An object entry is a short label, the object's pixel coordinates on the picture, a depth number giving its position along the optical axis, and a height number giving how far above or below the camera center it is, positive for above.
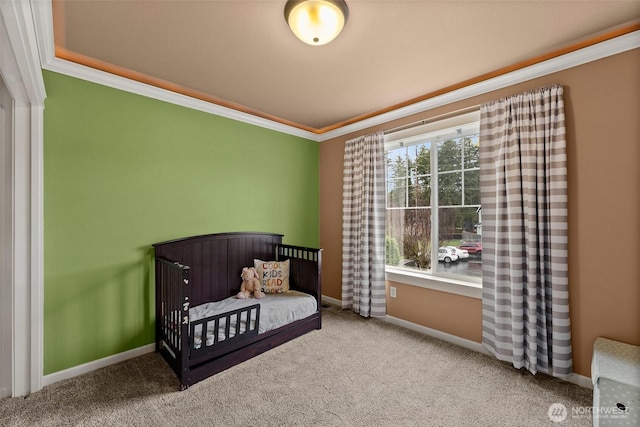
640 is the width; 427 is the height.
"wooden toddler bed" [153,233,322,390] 2.06 -0.83
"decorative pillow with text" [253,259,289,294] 3.05 -0.66
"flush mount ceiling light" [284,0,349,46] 1.52 +1.11
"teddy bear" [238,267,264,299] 2.90 -0.72
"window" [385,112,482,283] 2.75 +0.16
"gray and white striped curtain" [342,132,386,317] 3.24 -0.17
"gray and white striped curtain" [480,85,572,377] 2.04 -0.15
